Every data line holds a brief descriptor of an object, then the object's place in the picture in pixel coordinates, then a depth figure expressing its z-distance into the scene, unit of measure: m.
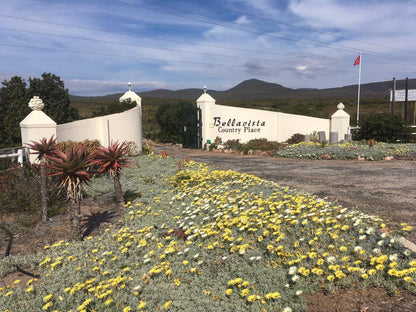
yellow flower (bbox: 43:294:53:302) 3.40
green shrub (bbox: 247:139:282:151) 16.88
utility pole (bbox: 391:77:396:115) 25.92
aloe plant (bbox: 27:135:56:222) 6.33
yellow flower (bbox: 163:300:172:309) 3.07
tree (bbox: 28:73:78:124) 15.79
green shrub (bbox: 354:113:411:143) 17.28
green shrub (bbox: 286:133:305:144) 19.17
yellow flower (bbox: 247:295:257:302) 3.00
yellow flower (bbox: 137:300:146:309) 3.06
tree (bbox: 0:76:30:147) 14.82
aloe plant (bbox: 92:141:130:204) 6.11
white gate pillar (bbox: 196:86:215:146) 18.53
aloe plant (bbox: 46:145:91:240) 5.01
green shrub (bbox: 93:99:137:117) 15.39
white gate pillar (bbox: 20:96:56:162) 8.99
